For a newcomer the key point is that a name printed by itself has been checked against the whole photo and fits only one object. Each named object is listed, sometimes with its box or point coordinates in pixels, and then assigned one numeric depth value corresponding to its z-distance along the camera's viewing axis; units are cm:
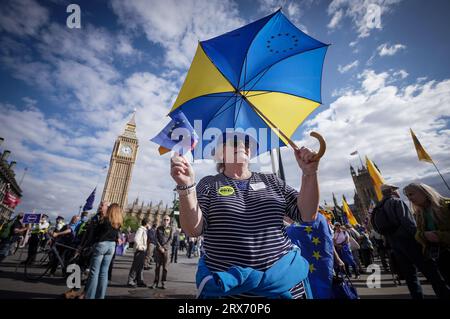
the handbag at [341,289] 290
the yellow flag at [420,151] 1115
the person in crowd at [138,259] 651
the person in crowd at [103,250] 395
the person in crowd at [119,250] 1556
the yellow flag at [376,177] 680
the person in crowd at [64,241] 729
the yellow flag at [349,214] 1430
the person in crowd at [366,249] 1022
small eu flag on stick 134
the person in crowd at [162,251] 633
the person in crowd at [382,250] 922
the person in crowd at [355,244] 840
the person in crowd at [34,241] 792
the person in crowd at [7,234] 881
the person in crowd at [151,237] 736
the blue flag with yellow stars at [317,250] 298
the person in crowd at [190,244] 1852
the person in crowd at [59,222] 1021
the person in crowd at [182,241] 2399
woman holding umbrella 118
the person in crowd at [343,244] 732
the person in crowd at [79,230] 700
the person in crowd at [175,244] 1280
